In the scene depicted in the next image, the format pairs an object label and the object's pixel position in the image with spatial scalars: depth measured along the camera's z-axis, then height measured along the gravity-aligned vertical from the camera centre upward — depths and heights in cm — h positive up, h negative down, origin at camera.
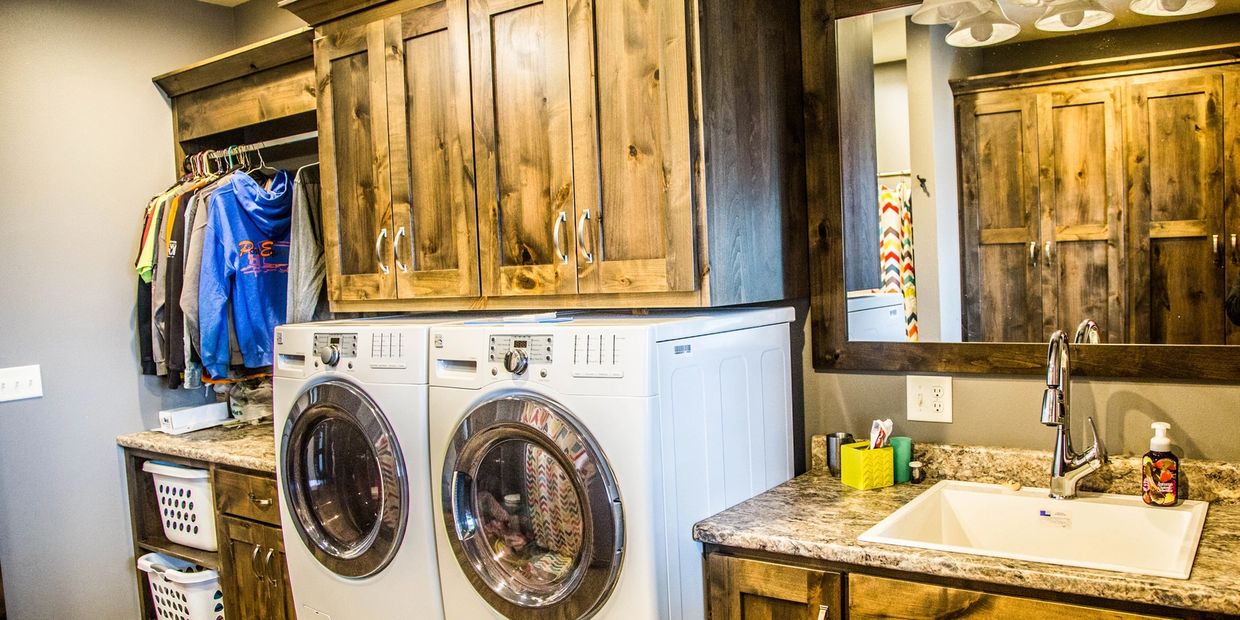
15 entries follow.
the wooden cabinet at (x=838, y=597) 156 -61
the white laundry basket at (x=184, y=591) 310 -100
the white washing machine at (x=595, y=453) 182 -37
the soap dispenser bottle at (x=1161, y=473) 187 -45
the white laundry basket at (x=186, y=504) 306 -70
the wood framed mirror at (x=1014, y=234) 189 +5
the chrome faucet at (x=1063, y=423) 190 -35
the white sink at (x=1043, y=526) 182 -56
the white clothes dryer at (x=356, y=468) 222 -46
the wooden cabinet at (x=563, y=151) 200 +32
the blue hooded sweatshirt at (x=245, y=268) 310 +10
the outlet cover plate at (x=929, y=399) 223 -33
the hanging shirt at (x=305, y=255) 308 +13
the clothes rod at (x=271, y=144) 334 +56
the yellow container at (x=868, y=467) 218 -48
